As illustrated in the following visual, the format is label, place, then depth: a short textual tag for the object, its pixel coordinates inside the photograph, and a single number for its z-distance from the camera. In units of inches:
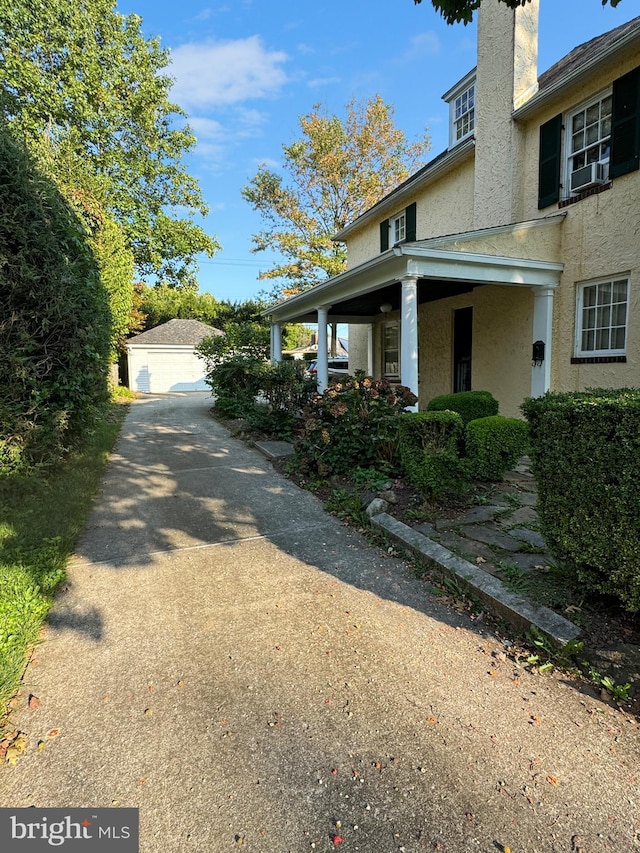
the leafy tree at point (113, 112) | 689.6
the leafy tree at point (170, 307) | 1373.0
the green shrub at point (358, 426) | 222.7
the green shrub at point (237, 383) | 436.5
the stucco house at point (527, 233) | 268.5
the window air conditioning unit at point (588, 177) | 279.6
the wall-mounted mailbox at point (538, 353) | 312.0
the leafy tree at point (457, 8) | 131.6
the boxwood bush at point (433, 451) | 174.6
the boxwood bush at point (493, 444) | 178.9
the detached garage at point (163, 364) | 935.7
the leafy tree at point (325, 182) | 904.9
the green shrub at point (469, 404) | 284.5
